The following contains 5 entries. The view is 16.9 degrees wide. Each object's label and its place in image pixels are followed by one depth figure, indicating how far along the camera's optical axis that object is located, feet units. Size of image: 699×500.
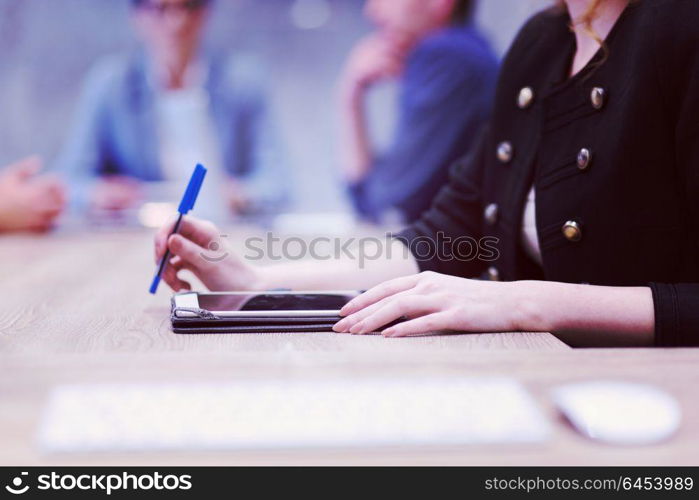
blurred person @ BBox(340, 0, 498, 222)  15.59
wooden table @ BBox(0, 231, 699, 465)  6.29
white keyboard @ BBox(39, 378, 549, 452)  6.30
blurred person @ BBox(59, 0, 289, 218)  15.80
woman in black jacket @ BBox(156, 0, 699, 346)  7.08
